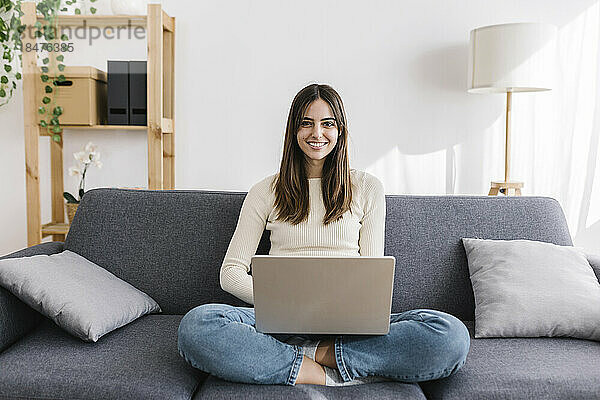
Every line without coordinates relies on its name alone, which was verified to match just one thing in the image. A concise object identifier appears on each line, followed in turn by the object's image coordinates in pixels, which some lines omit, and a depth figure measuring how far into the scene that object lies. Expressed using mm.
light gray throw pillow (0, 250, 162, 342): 1859
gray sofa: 1813
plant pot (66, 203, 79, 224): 3367
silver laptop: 1557
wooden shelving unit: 3207
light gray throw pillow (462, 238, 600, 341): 1951
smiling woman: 1674
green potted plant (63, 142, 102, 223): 3379
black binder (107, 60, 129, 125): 3289
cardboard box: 3260
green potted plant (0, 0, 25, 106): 3328
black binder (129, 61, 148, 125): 3285
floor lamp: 3000
